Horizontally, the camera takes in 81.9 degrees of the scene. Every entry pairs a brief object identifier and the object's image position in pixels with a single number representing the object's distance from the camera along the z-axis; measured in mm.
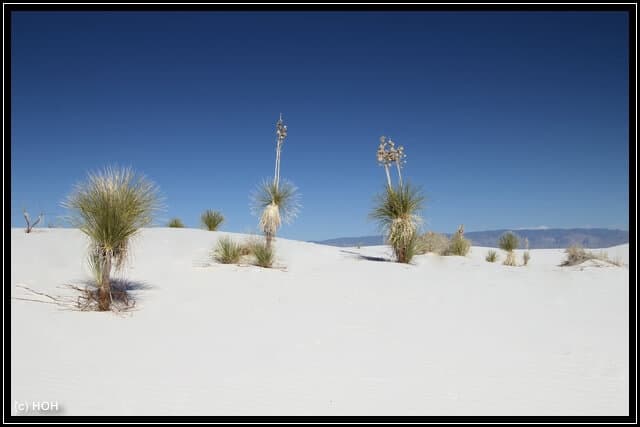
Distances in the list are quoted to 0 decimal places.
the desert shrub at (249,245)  11719
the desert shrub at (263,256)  10727
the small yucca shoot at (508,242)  17011
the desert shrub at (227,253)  11070
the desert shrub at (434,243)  17828
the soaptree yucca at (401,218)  12461
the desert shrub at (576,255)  14469
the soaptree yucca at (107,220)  5438
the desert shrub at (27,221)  15464
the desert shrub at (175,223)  21266
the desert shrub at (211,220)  20344
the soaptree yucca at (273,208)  12242
